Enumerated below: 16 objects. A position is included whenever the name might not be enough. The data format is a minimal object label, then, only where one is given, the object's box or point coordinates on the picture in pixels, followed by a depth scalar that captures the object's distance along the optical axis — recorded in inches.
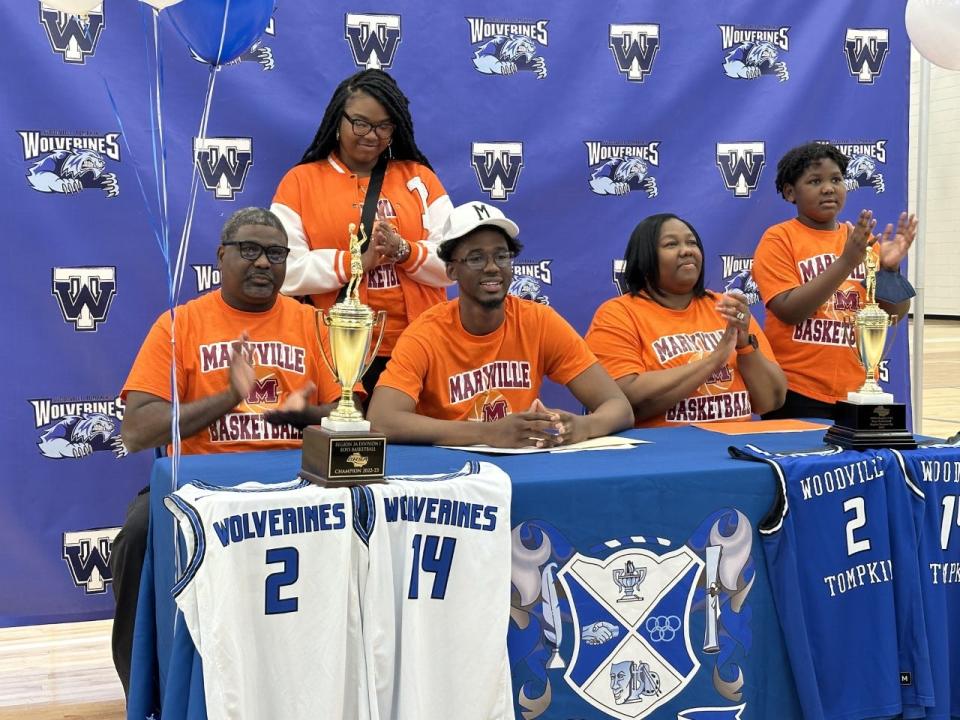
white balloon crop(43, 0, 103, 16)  101.0
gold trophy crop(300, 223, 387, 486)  86.0
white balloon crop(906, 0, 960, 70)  142.1
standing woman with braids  135.0
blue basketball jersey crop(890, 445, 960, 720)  100.3
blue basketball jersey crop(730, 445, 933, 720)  97.8
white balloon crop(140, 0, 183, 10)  97.8
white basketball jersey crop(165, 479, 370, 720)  79.2
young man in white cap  117.6
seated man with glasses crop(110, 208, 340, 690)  112.7
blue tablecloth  91.8
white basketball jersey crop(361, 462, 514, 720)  84.2
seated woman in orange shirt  129.3
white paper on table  107.2
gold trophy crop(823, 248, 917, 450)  105.3
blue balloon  110.8
